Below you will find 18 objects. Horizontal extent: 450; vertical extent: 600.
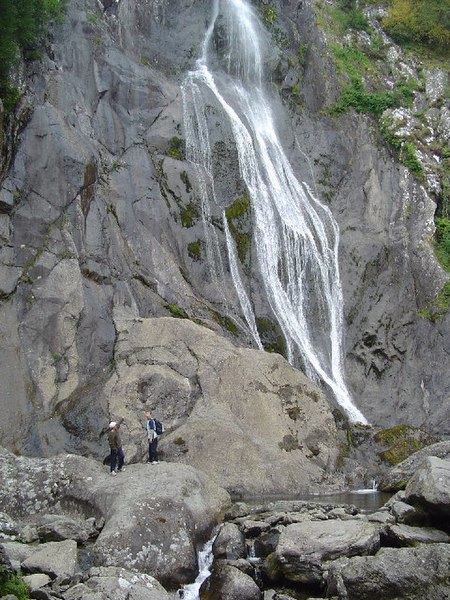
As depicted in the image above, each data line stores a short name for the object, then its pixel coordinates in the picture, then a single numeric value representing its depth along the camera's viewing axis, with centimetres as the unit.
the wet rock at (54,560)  935
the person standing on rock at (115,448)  1406
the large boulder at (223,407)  1681
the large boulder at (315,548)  988
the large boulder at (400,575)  771
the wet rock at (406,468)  1680
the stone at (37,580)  848
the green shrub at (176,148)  2689
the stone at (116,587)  809
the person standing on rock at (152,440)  1504
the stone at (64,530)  1120
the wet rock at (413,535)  951
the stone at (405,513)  1028
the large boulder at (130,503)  1053
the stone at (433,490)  971
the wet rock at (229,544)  1115
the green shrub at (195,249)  2427
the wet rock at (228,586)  967
